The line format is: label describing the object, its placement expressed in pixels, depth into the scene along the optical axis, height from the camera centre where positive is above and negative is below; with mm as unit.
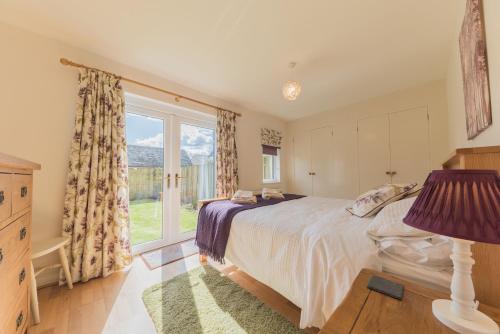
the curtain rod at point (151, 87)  1881 +1143
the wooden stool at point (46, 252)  1347 -698
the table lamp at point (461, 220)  459 -135
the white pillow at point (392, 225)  958 -310
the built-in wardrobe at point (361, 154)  2908 +303
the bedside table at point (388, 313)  558 -474
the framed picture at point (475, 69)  1032 +631
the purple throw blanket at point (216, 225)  1829 -554
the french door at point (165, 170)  2527 +52
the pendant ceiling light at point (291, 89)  2061 +919
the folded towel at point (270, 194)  2751 -329
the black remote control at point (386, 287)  696 -460
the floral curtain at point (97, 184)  1853 -100
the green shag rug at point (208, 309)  1307 -1082
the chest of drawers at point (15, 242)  828 -336
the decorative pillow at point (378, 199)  1560 -242
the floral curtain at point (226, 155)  3193 +312
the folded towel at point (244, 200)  2321 -350
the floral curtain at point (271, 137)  4064 +793
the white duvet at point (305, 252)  1033 -534
